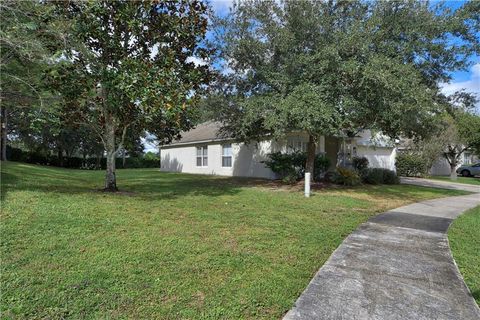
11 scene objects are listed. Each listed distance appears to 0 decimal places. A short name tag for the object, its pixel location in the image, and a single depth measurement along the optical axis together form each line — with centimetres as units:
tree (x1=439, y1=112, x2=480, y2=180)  2580
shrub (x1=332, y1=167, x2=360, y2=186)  1670
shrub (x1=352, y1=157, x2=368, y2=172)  1976
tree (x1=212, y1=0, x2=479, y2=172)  1065
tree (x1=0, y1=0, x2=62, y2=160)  712
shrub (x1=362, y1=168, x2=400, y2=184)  1869
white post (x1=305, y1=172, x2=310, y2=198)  1170
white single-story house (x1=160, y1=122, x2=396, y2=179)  1908
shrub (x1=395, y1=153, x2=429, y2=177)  2656
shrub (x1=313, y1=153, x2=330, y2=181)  1773
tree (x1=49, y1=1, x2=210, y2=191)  842
